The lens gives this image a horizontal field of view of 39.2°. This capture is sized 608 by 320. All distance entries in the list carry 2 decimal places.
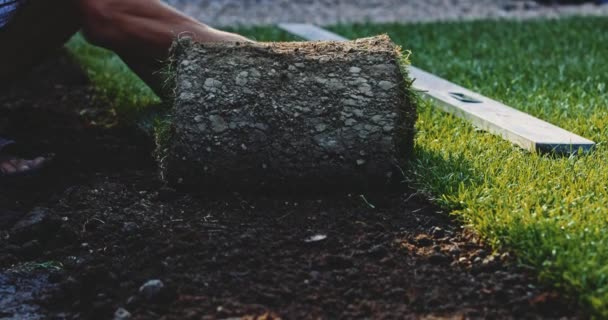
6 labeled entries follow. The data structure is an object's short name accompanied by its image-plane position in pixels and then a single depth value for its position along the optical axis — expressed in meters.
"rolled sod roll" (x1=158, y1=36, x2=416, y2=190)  2.68
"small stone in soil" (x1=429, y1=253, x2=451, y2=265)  2.29
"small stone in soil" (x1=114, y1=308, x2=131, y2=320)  2.10
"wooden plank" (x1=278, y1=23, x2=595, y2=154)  3.03
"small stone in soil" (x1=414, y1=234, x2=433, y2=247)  2.39
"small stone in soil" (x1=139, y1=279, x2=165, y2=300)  2.17
